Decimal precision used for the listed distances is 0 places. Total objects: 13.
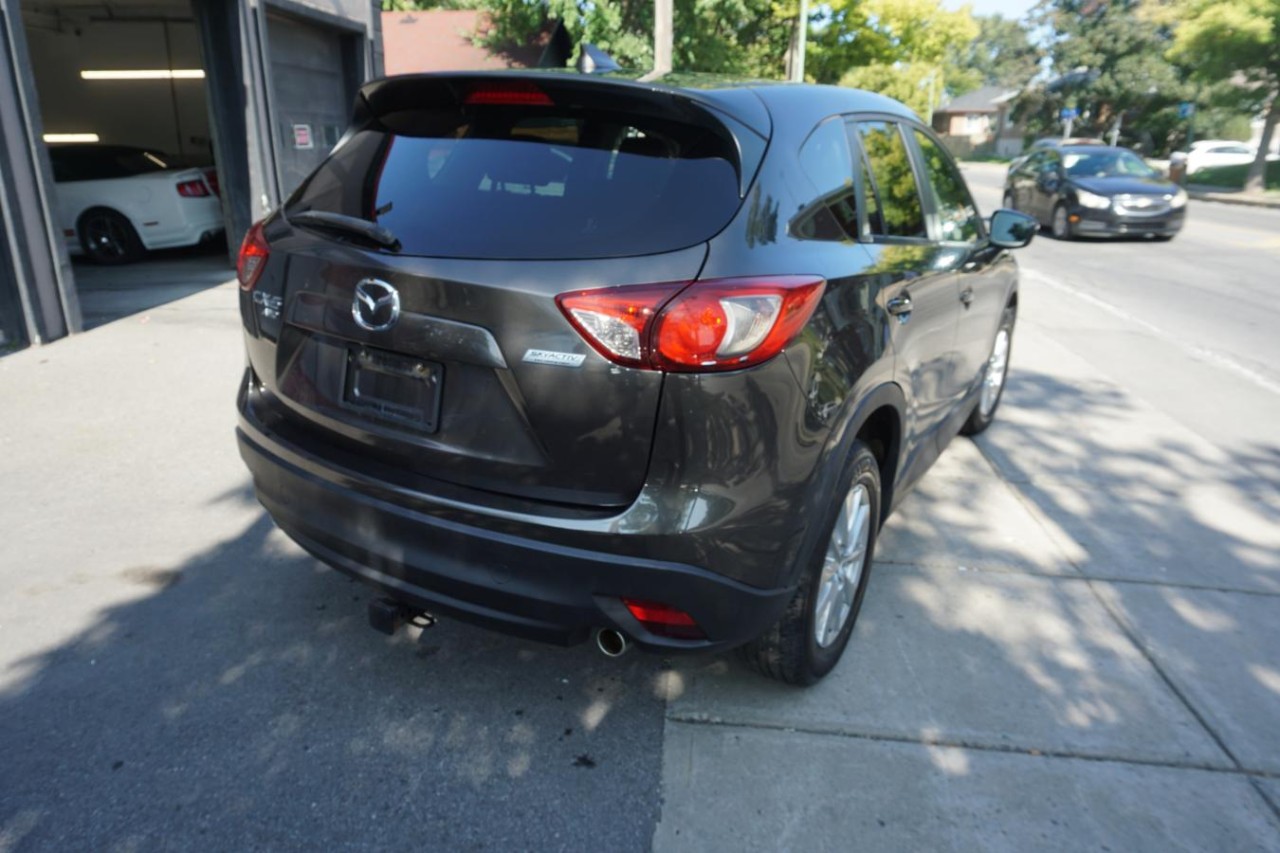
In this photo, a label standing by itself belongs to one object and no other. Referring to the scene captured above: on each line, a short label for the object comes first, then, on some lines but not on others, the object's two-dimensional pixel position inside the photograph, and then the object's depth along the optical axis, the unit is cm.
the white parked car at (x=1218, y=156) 4384
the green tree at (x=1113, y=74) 5734
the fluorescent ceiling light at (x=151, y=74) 1658
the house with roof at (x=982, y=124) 8259
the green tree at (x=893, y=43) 2861
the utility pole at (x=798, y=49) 2357
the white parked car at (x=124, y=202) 1093
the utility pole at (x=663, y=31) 1502
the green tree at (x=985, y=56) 10810
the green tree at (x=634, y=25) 1959
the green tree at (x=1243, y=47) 2995
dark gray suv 227
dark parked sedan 1548
